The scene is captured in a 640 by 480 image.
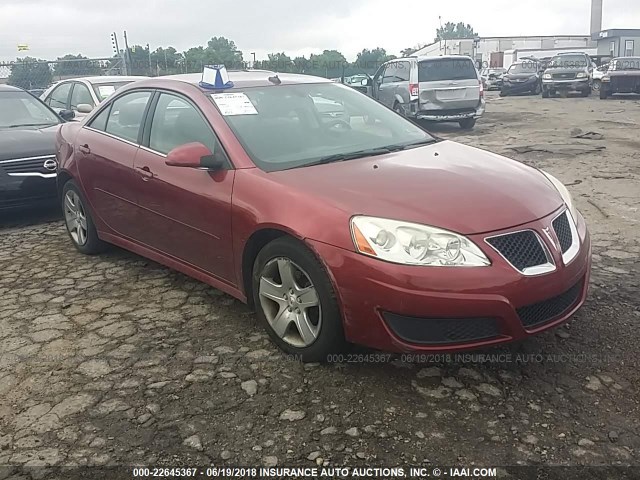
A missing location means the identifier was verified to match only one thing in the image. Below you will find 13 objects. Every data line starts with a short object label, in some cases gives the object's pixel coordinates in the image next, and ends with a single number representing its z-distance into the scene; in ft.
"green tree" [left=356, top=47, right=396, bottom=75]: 107.28
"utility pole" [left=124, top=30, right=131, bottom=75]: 56.29
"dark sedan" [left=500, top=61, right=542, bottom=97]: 88.43
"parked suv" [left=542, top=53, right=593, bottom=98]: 77.77
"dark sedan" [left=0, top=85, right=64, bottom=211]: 20.34
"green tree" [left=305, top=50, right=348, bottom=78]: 103.60
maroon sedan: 9.32
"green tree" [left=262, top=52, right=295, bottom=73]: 92.15
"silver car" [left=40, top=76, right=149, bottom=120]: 30.35
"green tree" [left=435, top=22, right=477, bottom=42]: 441.77
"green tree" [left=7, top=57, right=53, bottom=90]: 60.80
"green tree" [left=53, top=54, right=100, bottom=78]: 62.23
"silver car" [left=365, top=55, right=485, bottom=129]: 44.45
